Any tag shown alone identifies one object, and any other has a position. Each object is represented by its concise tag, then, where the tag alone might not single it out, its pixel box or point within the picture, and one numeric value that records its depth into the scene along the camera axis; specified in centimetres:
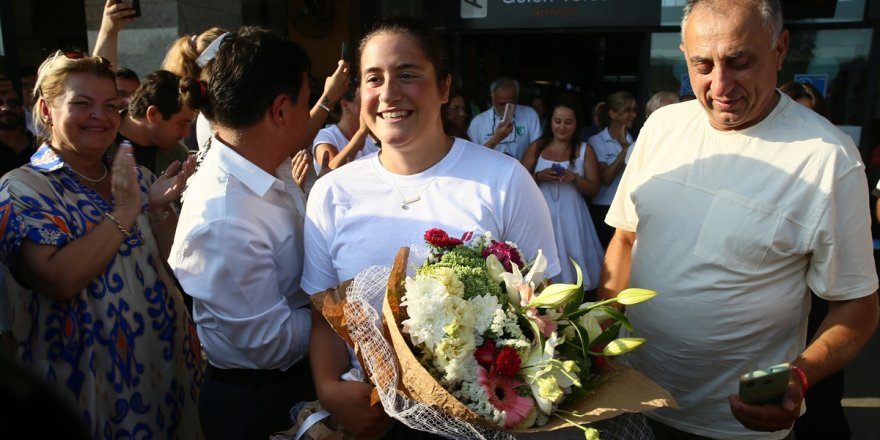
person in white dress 534
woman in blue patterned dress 221
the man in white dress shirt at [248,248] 213
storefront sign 796
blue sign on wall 770
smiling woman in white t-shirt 199
